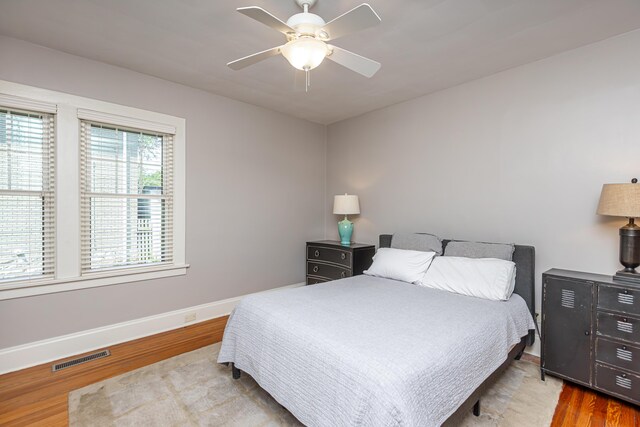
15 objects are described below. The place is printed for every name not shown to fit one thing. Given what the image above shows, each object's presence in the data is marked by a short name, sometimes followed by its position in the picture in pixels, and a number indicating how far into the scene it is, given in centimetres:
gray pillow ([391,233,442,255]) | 324
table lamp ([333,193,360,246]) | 412
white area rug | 188
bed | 138
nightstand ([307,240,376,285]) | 389
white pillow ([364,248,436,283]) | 296
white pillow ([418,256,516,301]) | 245
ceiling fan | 159
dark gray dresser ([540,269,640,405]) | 203
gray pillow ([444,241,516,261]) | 274
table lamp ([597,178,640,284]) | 207
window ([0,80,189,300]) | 253
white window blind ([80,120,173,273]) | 287
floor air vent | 252
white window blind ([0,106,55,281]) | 250
